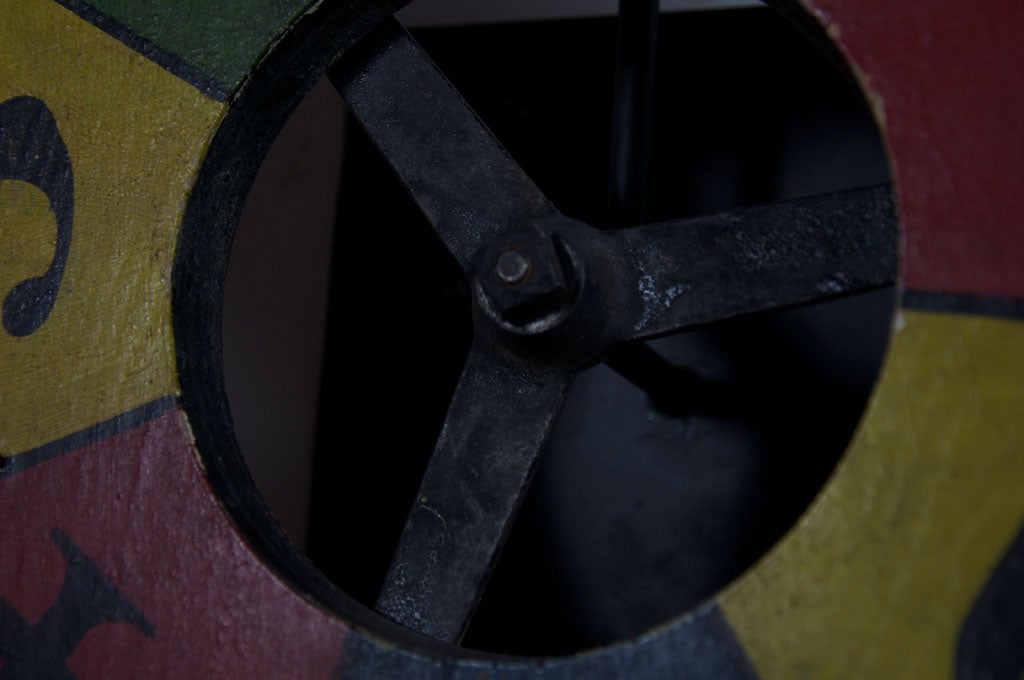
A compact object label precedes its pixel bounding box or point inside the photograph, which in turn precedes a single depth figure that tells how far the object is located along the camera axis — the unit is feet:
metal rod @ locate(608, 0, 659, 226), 2.64
